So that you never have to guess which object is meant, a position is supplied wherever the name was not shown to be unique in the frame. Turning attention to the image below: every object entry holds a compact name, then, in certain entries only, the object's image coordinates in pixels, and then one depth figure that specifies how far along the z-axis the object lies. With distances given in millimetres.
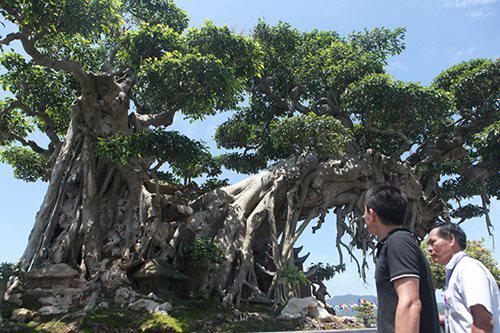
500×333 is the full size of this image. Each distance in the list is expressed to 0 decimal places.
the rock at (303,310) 9492
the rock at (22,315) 8203
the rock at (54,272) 9680
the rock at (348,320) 10198
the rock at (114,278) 9859
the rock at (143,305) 8883
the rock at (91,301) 8869
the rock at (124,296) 9286
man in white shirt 2451
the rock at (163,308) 8609
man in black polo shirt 2066
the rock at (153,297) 9370
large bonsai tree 10930
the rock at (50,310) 8609
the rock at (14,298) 8766
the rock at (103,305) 8997
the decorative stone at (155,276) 10000
